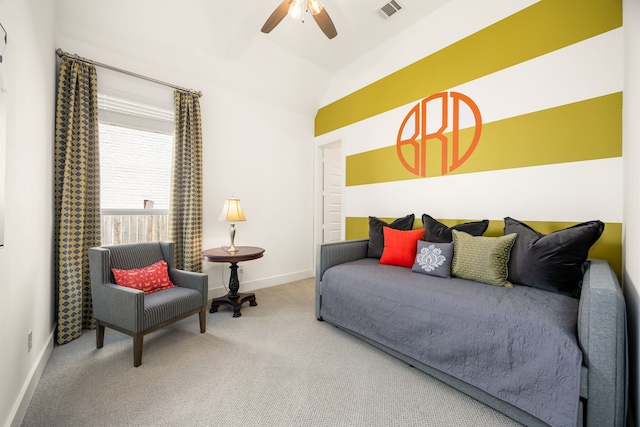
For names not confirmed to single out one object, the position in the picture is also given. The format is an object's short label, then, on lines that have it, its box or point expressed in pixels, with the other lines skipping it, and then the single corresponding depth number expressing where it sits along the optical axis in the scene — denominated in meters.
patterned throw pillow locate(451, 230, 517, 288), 1.88
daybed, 1.13
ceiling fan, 2.08
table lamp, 2.91
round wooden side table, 2.68
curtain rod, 2.29
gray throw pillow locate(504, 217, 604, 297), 1.61
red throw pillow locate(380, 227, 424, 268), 2.50
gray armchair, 1.86
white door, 4.41
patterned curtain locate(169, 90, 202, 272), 2.95
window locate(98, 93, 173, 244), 2.67
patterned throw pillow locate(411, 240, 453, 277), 2.11
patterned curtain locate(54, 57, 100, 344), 2.23
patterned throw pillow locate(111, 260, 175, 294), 2.13
